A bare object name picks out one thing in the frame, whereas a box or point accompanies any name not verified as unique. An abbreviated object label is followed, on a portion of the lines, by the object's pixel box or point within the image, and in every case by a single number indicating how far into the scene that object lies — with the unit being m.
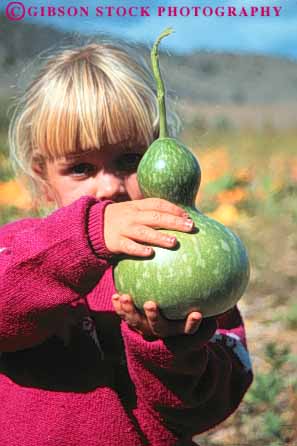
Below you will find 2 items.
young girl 1.61
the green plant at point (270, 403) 3.20
